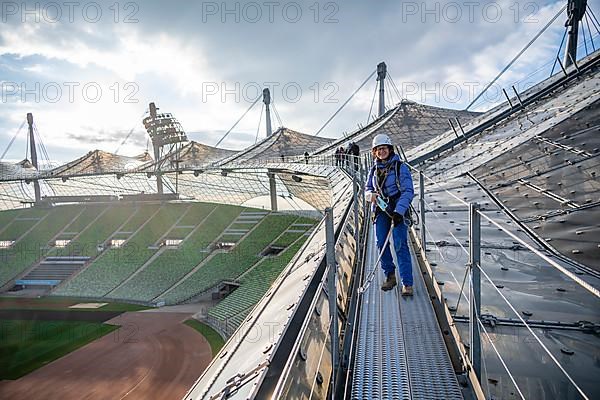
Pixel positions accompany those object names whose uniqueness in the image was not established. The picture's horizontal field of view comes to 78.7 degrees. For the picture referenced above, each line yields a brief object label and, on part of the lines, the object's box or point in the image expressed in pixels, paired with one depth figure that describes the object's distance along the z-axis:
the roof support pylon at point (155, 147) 33.41
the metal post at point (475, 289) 1.40
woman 2.43
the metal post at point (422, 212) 2.97
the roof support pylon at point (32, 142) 43.22
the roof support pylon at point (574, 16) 10.38
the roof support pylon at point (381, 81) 29.52
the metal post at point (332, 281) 1.37
